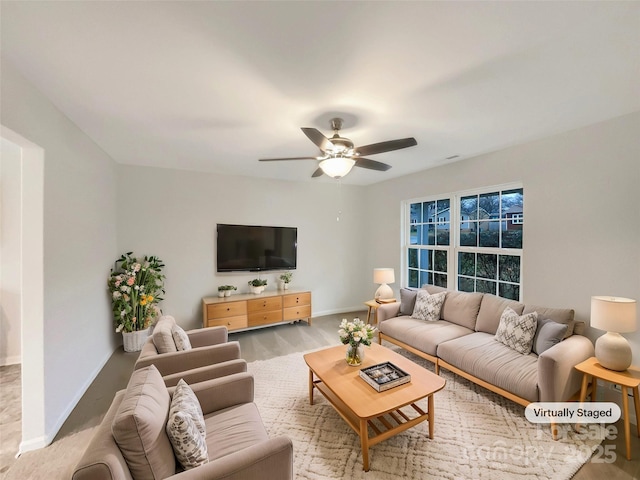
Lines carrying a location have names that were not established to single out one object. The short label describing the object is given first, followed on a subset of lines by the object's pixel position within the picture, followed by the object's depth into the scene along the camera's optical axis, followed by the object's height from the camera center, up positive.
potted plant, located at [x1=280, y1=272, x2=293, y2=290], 4.70 -0.71
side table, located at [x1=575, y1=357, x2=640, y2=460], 1.87 -1.02
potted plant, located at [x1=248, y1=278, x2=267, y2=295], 4.35 -0.77
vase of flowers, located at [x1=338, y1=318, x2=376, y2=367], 2.34 -0.87
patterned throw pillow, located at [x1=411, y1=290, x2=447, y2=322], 3.48 -0.89
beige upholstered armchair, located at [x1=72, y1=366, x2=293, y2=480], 1.01 -0.90
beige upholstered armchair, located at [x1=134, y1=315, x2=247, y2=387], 1.88 -0.93
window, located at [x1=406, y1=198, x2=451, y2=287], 4.11 -0.05
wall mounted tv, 4.32 -0.15
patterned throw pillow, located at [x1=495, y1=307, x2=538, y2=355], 2.53 -0.90
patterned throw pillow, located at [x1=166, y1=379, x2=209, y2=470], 1.24 -0.95
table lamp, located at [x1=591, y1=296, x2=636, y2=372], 2.01 -0.67
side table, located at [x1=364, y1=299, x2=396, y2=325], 4.14 -1.03
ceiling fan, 2.23 +0.78
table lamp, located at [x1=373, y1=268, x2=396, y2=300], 4.27 -0.66
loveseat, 2.11 -1.07
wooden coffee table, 1.79 -1.13
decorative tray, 2.01 -1.09
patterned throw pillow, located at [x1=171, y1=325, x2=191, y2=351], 2.25 -0.86
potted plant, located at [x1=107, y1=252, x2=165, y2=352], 3.42 -0.76
